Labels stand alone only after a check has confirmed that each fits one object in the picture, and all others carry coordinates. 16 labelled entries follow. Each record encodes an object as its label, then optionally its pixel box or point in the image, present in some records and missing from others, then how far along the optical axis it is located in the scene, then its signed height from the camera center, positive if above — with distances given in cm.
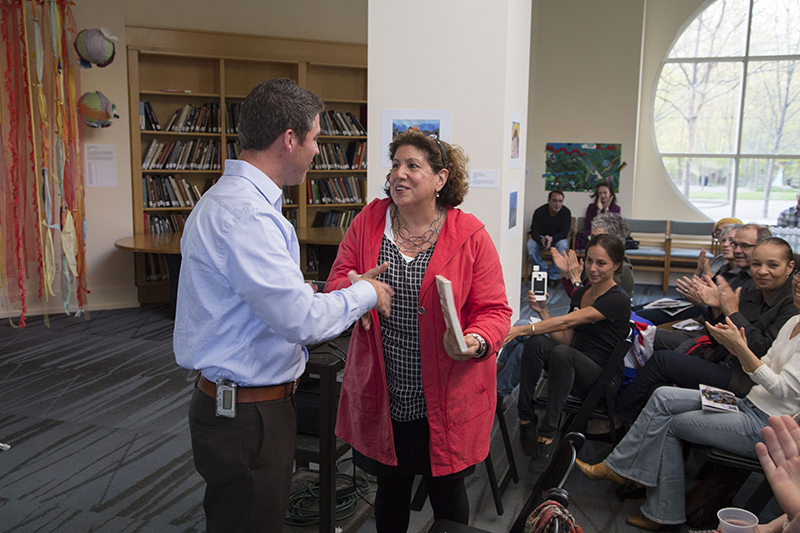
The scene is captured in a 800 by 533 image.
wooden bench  828 -84
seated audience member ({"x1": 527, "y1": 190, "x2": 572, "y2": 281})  855 -64
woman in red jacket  184 -50
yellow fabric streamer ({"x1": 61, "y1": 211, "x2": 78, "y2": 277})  559 -62
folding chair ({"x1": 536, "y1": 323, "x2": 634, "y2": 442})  292 -106
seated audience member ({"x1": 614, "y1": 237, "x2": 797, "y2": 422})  291 -78
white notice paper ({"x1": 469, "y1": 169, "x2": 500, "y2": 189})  349 +1
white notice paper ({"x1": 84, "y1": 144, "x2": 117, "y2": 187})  648 +10
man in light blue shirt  149 -34
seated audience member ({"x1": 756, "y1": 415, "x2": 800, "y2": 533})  135 -62
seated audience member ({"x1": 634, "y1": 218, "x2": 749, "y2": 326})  406 -60
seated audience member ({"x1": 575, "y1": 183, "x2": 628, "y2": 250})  862 -33
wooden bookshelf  677 +113
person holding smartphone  306 -84
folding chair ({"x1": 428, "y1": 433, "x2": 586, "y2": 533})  133 -66
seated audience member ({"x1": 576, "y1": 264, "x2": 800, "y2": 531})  250 -102
